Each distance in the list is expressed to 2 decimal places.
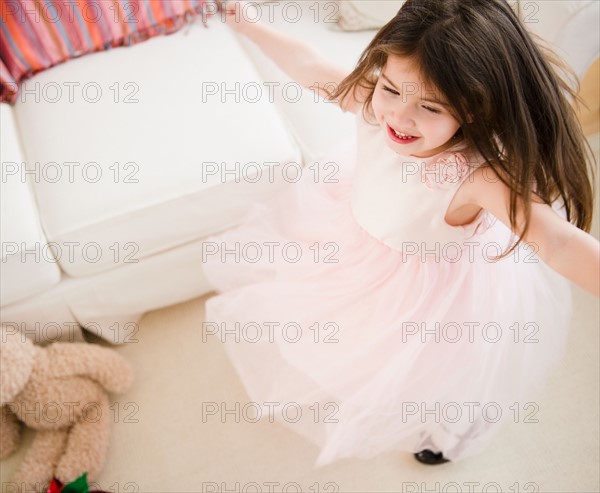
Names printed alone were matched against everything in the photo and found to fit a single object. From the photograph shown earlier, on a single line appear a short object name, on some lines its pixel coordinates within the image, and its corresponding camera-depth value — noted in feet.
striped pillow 3.99
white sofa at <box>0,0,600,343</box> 3.53
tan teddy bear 3.59
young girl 2.08
